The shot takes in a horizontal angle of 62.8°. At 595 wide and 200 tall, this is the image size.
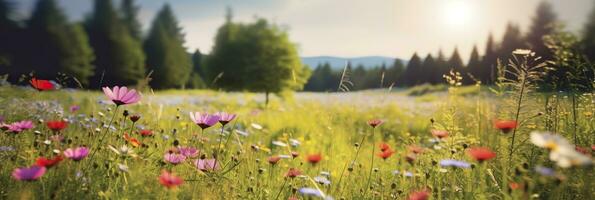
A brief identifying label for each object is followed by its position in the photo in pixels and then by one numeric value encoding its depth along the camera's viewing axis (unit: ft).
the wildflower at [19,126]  7.46
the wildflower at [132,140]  7.56
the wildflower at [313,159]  6.13
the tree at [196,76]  165.17
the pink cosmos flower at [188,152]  7.57
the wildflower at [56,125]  6.53
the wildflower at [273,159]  7.74
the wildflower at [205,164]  7.37
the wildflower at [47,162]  5.28
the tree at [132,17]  128.06
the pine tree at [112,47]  113.09
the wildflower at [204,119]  6.95
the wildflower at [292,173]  7.36
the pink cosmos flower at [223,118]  7.00
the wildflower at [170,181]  4.84
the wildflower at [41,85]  8.30
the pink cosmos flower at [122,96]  6.73
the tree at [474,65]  139.29
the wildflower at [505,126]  6.45
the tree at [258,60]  68.18
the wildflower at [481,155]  5.18
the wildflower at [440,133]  7.61
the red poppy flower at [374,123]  7.90
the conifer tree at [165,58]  128.67
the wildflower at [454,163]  5.69
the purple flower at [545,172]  4.22
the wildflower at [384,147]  8.39
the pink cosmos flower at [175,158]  7.00
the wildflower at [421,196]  5.11
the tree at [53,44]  99.45
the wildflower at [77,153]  5.62
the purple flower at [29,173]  5.03
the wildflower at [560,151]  3.29
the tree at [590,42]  44.09
